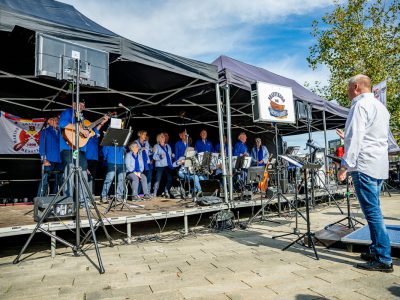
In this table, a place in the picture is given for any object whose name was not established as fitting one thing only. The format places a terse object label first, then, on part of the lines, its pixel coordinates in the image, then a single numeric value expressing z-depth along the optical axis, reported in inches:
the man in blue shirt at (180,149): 336.5
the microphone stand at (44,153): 246.7
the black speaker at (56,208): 158.1
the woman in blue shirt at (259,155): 380.5
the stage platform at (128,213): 154.7
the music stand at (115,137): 201.2
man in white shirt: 114.1
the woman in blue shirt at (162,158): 314.7
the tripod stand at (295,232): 164.5
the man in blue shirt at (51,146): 263.9
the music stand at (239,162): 287.4
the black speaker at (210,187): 257.9
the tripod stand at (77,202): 135.8
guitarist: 209.8
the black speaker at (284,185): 301.9
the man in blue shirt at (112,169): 275.1
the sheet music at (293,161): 142.1
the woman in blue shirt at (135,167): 281.3
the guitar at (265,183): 323.7
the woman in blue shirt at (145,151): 310.8
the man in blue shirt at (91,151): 269.3
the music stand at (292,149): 309.1
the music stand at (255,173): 262.2
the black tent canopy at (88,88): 160.9
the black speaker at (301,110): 266.4
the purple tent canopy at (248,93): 250.6
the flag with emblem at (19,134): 305.3
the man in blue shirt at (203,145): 359.6
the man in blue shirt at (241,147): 381.4
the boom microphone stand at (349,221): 172.9
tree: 607.5
